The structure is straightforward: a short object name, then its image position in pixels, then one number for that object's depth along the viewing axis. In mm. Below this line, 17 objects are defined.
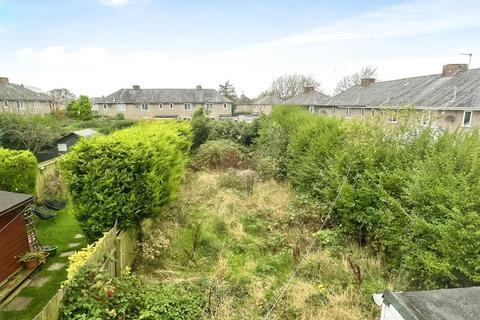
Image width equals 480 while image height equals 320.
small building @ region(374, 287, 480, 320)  2041
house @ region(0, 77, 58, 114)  34312
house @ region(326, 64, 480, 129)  20000
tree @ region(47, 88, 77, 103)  73638
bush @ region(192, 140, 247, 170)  14689
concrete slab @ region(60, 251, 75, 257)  7262
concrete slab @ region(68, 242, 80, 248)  7742
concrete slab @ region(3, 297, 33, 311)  5259
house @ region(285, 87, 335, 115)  39325
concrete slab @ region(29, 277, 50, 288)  6039
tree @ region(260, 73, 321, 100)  63025
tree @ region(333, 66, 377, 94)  53688
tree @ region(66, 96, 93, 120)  37469
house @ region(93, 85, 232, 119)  45281
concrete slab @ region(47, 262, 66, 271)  6653
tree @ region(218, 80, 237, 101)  75375
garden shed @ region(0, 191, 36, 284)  5891
